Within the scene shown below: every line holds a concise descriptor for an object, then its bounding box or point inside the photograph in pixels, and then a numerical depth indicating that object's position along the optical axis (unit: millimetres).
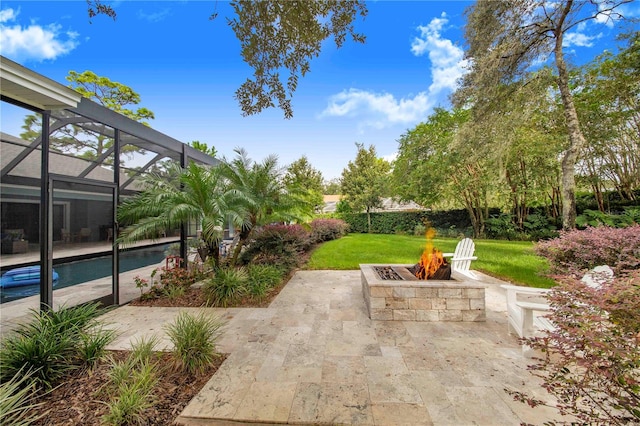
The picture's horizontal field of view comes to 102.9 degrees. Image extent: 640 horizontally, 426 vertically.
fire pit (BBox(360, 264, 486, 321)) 3732
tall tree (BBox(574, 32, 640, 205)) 9000
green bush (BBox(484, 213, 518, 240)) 13411
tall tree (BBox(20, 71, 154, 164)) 3555
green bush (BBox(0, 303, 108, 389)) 2334
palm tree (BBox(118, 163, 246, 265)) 4757
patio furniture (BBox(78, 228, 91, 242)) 4190
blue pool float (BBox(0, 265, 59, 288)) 3449
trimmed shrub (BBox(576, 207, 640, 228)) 8727
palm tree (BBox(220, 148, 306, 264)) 6004
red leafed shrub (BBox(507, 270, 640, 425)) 1144
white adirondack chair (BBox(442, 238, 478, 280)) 5184
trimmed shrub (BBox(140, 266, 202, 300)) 4922
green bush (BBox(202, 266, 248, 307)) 4641
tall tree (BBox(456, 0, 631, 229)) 6445
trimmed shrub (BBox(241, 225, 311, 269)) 6961
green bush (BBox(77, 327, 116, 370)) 2635
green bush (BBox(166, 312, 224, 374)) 2600
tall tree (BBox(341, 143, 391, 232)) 18641
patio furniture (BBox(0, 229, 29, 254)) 3310
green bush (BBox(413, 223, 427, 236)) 16422
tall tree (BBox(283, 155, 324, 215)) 19898
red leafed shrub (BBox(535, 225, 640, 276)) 4051
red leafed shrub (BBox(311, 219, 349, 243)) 12258
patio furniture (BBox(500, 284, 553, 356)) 2828
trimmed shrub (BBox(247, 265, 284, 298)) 4945
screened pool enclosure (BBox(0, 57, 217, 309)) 3293
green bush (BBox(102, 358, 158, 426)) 1920
